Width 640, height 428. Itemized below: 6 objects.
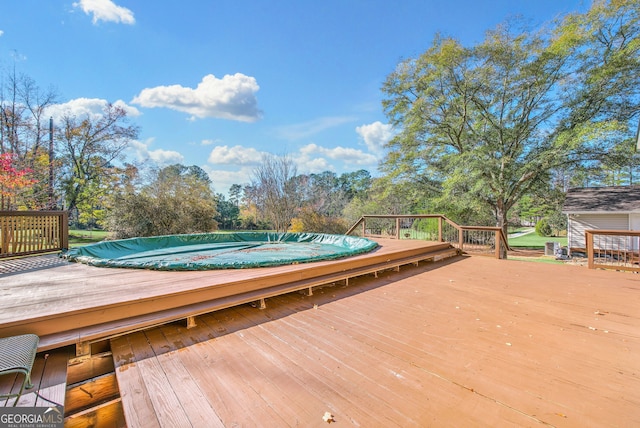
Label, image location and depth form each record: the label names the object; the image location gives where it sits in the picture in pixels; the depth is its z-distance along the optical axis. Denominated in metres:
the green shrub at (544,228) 17.80
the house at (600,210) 11.02
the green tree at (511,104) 9.13
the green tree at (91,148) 11.79
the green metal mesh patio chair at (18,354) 1.24
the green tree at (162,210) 8.60
